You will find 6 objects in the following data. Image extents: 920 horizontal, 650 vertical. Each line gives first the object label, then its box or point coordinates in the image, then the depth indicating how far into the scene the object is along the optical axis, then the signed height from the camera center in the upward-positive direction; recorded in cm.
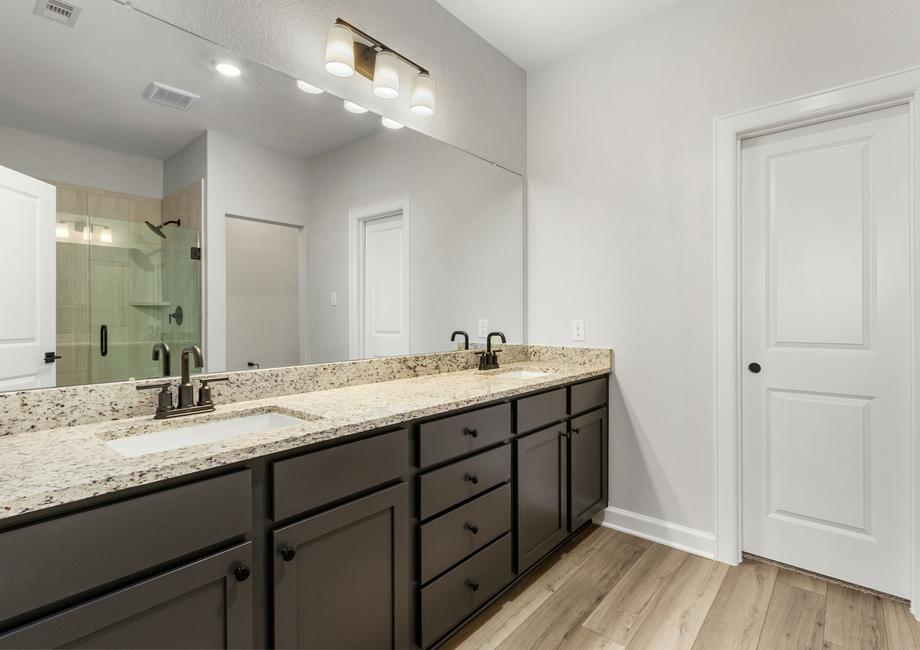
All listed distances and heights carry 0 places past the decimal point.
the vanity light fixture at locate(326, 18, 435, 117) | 177 +109
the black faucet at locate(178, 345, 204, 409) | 139 -18
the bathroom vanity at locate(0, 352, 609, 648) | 82 -48
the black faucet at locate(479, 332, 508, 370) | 255 -20
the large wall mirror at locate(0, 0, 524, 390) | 120 +39
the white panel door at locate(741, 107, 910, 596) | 188 -11
